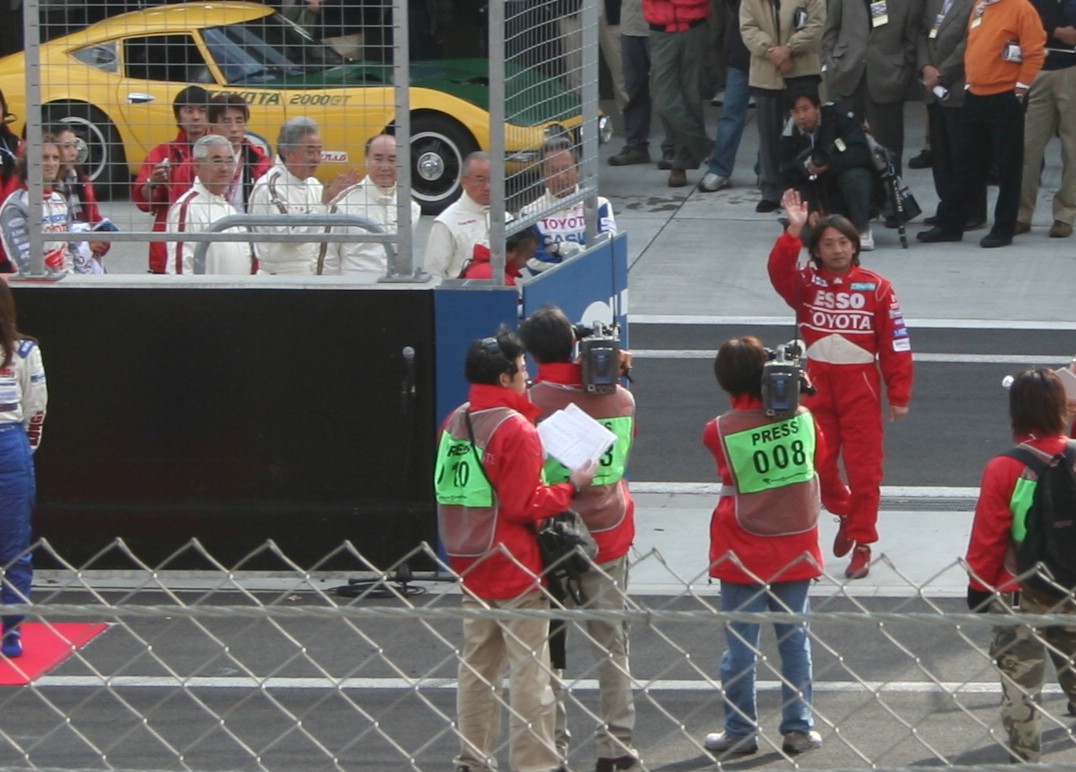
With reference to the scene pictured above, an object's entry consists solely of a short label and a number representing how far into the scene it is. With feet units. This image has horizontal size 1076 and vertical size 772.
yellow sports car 51.70
